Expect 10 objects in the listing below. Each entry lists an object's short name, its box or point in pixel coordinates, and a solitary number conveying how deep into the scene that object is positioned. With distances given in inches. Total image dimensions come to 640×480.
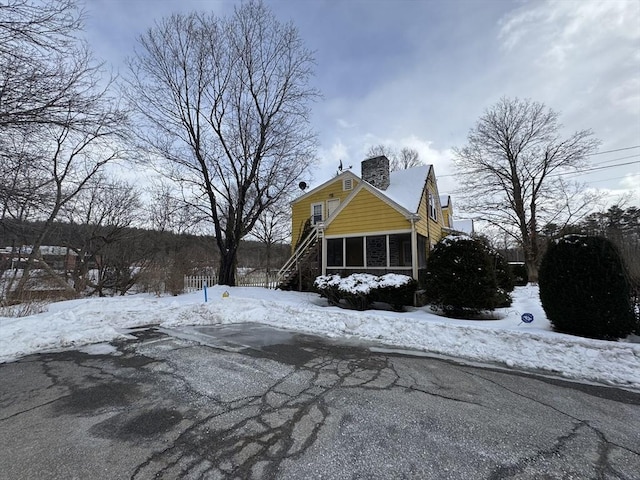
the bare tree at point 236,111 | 595.2
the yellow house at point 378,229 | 456.8
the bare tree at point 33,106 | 214.7
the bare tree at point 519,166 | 800.8
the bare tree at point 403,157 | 1323.8
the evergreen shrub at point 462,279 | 316.2
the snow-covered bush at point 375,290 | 372.2
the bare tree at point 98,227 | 580.7
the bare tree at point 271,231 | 1270.9
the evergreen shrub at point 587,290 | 212.8
